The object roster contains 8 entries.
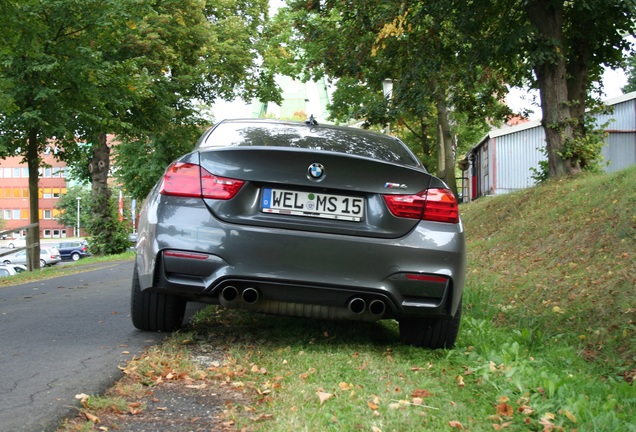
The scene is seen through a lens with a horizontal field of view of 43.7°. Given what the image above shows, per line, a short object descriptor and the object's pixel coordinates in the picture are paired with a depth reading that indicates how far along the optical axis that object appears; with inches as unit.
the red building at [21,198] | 4709.6
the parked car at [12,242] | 3194.9
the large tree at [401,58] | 693.9
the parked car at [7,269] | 1439.5
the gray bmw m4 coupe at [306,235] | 180.7
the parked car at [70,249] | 2527.1
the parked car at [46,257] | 2176.9
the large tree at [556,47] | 647.8
